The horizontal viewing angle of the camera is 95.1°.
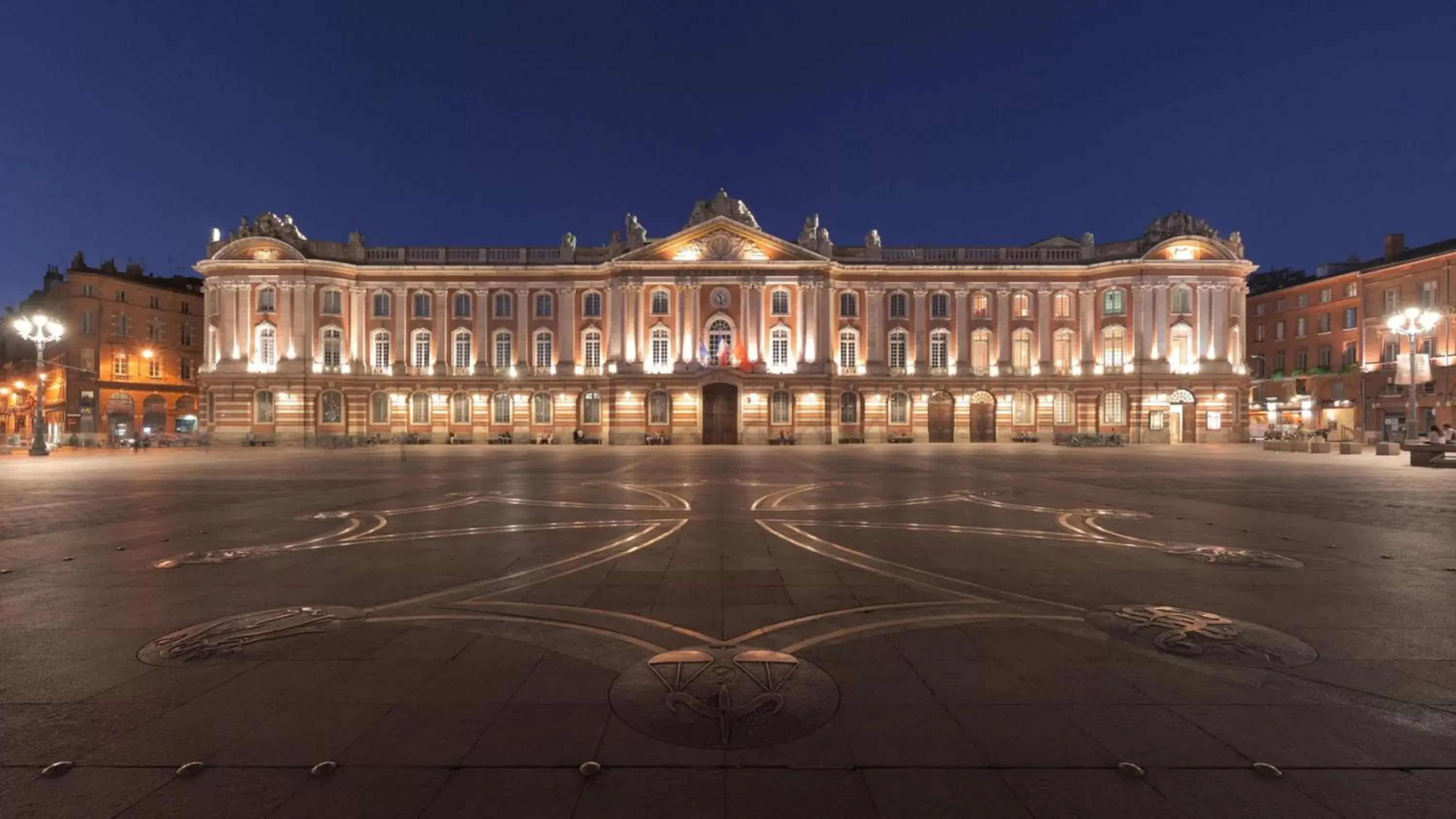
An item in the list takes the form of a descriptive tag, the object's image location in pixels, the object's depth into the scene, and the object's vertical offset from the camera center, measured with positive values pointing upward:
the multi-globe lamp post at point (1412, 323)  30.42 +3.89
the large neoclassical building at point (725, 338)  51.12 +5.60
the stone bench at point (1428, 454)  26.52 -1.94
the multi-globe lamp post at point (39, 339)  34.47 +3.82
